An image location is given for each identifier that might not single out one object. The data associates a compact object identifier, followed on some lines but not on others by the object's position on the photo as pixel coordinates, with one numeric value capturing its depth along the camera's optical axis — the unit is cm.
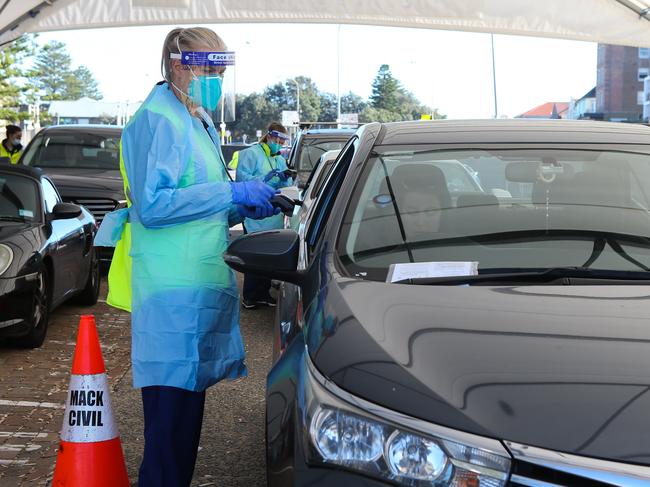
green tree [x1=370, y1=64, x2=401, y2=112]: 9662
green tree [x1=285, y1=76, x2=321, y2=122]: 10956
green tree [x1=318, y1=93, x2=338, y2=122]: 10844
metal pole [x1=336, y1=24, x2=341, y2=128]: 5928
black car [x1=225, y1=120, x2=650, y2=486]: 218
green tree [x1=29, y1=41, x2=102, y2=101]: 19462
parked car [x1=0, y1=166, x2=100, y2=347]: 730
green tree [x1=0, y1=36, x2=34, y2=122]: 7350
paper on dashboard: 305
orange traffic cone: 395
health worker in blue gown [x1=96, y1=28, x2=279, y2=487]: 359
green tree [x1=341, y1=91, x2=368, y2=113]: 10541
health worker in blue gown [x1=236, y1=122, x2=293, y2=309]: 984
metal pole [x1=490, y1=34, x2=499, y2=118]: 2255
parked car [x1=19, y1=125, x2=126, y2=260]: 1238
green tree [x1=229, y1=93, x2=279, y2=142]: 11381
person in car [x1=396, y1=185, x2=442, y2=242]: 347
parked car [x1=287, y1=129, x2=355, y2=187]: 1320
